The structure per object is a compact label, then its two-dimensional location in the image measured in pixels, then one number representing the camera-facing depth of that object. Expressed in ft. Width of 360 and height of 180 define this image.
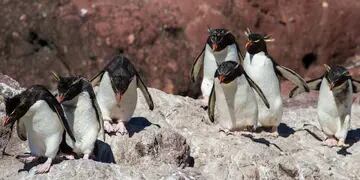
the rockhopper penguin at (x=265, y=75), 61.05
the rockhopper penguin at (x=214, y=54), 61.51
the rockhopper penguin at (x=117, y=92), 53.42
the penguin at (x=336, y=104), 60.13
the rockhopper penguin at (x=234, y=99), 56.39
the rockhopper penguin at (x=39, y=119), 46.39
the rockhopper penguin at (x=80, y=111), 49.73
